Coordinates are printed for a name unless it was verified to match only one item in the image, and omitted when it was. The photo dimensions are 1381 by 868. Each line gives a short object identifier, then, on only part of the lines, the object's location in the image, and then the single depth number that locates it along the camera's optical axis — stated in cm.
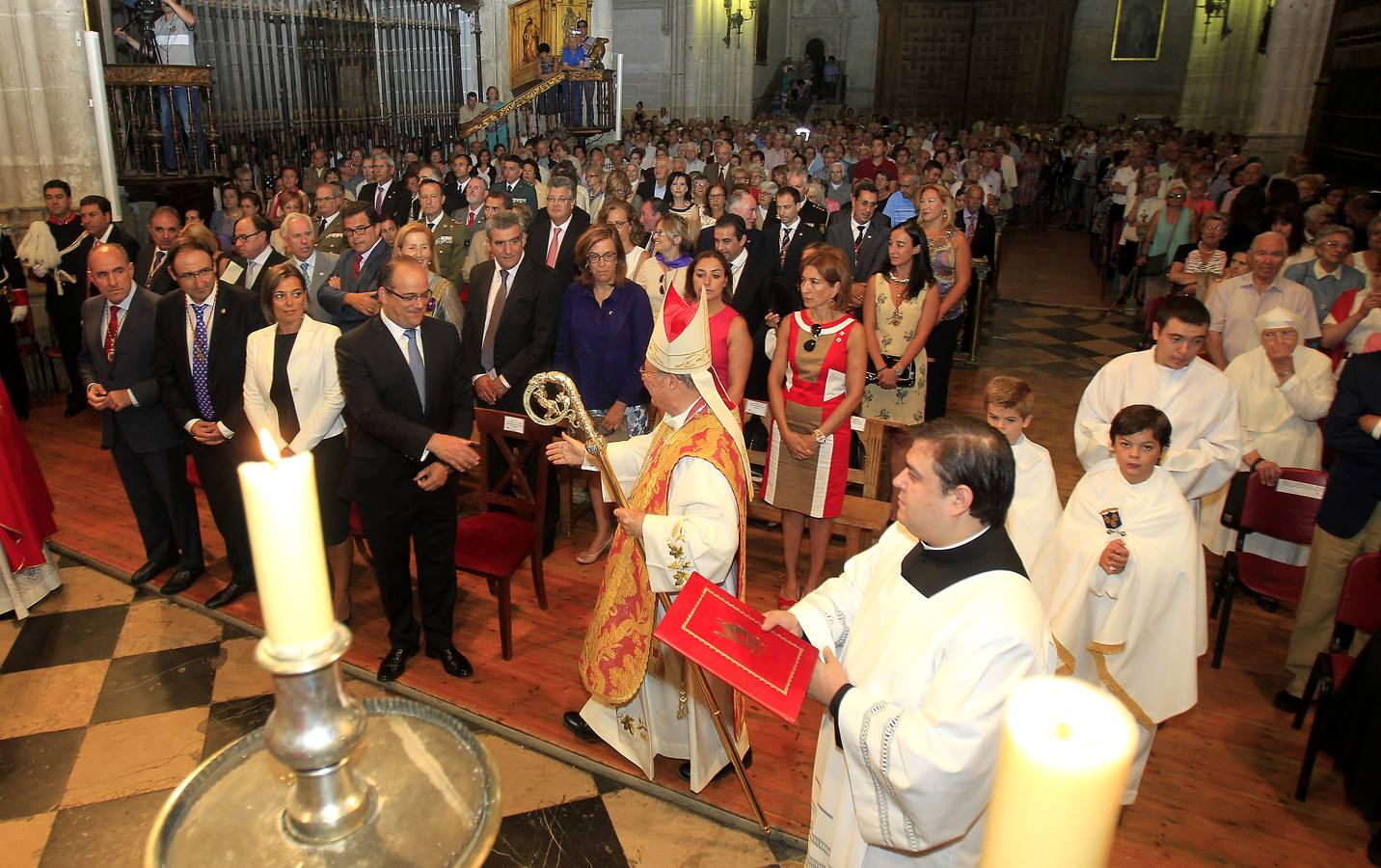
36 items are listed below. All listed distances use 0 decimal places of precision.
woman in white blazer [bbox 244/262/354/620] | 400
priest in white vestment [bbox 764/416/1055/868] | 190
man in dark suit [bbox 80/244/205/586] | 445
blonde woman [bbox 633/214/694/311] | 580
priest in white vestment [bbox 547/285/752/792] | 290
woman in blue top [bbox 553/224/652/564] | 482
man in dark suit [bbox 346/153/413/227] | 872
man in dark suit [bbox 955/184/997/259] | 859
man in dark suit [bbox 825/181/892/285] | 658
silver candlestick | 85
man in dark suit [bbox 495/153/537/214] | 916
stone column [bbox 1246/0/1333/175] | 1244
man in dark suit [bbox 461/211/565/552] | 504
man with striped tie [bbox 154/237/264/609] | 432
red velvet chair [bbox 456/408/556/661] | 411
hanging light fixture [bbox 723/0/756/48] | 2209
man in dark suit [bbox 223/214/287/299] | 568
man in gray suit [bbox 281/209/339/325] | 567
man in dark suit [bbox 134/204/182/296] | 599
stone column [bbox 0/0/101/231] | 717
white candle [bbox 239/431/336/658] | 79
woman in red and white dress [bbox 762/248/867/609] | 445
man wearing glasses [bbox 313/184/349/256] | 658
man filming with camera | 1034
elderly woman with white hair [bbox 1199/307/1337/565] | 424
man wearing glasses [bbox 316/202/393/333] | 552
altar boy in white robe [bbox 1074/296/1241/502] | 371
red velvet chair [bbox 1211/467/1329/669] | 413
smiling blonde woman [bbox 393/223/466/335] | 496
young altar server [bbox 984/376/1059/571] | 342
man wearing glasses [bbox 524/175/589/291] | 630
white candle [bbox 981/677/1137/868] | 56
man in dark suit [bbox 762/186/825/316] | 602
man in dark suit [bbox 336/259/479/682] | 366
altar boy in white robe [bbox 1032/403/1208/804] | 312
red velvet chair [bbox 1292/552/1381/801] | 338
